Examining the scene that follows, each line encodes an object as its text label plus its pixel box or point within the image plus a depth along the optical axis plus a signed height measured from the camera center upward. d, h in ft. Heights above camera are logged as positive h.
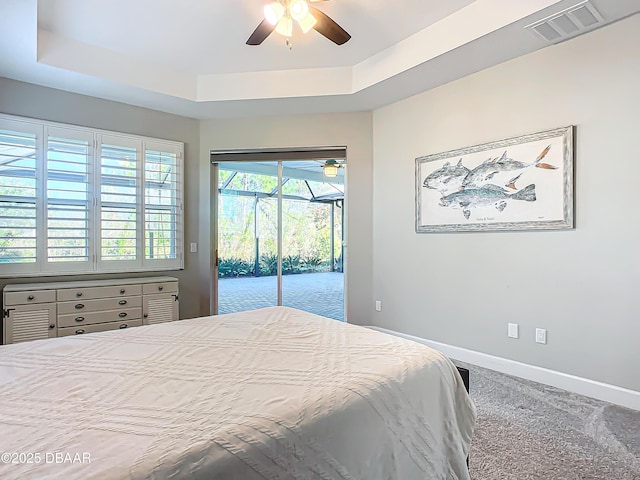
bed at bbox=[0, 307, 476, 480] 2.95 -1.59
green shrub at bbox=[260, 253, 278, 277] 15.93 -1.04
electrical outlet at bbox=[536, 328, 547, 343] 9.80 -2.54
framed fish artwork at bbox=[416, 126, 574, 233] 9.45 +1.48
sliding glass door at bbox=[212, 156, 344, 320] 15.90 +0.18
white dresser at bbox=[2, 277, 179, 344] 10.73 -2.04
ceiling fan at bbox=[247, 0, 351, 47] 7.77 +4.67
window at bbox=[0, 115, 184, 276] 11.66 +1.36
